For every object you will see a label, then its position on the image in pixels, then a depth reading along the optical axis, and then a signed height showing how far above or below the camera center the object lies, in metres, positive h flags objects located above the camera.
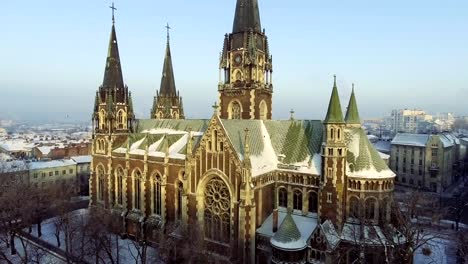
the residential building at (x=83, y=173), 80.29 -14.41
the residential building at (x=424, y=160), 78.56 -10.46
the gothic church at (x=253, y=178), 33.38 -7.01
